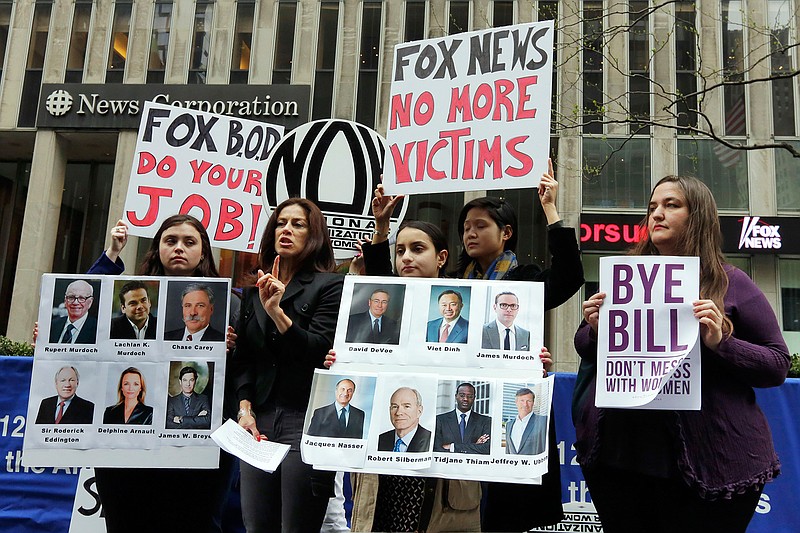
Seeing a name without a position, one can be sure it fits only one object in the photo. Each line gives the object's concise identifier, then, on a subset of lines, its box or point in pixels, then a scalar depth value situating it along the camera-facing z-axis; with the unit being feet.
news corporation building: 65.92
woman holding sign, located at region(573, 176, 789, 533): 8.28
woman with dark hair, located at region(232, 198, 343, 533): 10.05
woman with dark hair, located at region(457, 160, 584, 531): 10.16
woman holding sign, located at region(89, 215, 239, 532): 10.50
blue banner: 15.05
